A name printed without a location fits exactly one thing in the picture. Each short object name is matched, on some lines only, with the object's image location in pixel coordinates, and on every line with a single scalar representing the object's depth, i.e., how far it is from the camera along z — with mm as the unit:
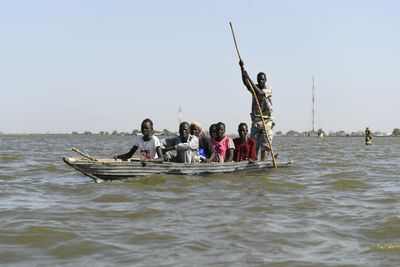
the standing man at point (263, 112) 12852
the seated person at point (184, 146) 11133
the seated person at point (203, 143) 11672
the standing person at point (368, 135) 35644
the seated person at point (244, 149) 12562
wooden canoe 10172
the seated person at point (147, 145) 10648
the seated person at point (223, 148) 11984
